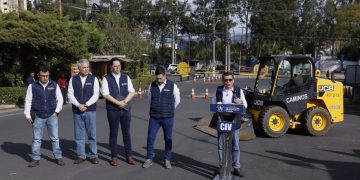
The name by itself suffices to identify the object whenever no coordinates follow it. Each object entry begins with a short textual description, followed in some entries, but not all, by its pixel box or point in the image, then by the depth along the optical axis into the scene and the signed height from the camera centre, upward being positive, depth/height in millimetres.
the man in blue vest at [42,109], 8188 -928
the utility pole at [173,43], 70500 +1638
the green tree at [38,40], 22172 +619
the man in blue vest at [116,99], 8094 -749
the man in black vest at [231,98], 7391 -662
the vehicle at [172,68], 63888 -1866
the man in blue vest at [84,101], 8258 -799
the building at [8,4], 34000 +3518
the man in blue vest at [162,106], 7996 -847
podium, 6957 -1038
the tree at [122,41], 40406 +1095
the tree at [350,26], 63875 +4096
